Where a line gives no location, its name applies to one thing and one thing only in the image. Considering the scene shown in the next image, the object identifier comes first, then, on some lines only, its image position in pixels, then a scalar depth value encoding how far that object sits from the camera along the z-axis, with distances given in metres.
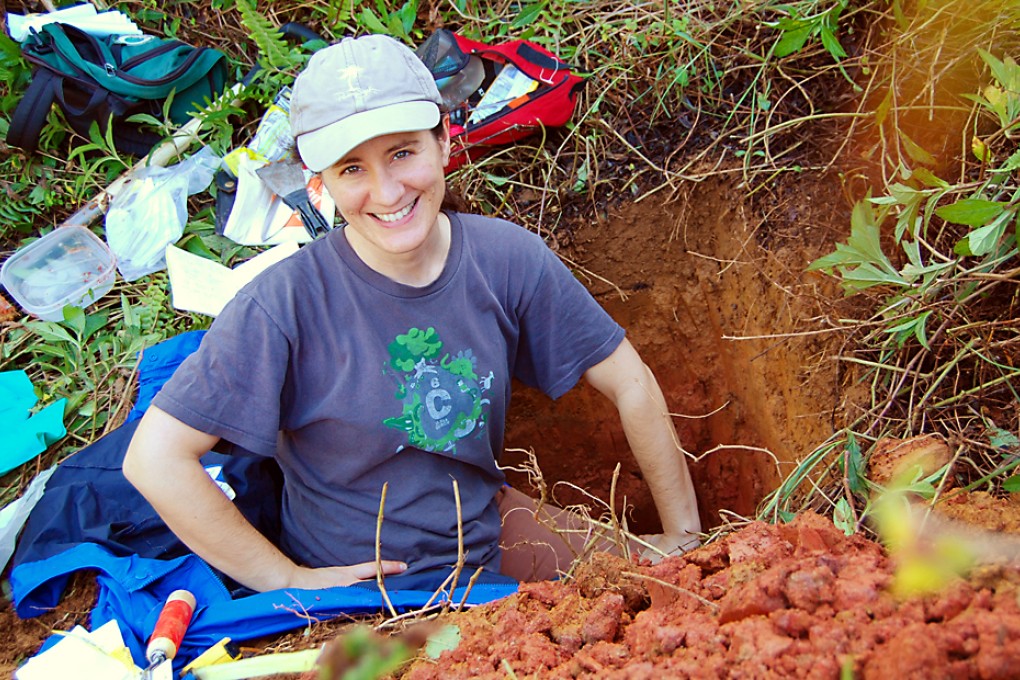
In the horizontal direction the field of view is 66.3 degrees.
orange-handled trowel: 1.63
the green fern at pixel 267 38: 2.99
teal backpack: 2.87
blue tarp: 1.71
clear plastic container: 2.83
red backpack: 2.78
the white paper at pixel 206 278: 2.76
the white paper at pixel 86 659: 1.62
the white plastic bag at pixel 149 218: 2.89
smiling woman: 1.68
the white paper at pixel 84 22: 2.99
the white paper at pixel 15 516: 2.14
